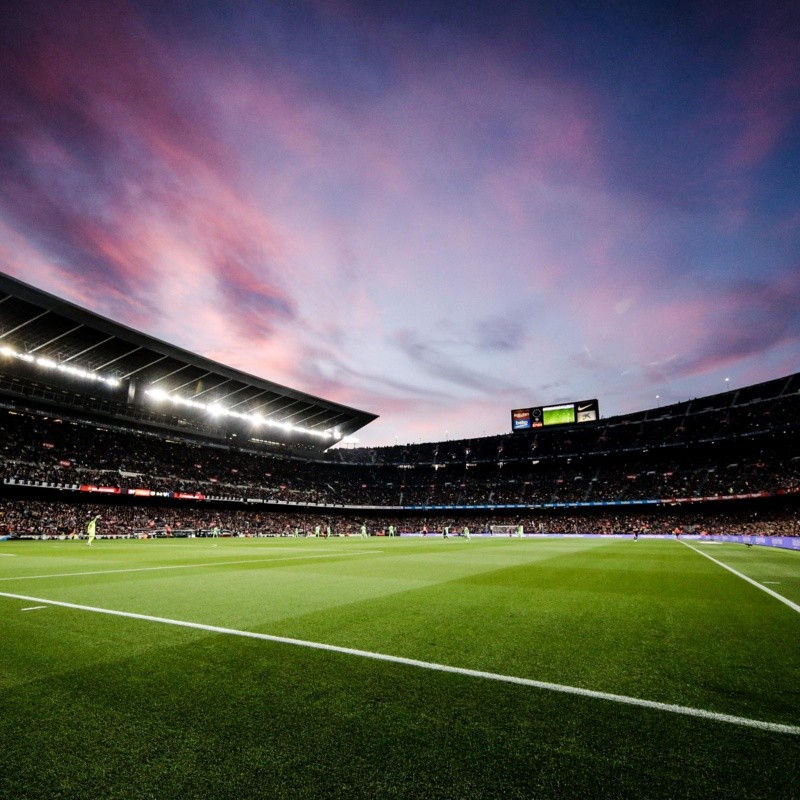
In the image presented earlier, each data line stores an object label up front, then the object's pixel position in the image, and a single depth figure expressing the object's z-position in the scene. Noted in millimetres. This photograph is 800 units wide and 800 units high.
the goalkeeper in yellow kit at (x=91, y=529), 28281
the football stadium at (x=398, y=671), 2572
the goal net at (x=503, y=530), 60156
